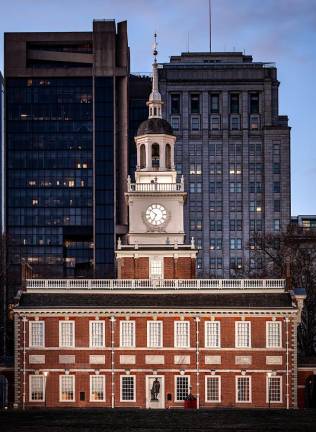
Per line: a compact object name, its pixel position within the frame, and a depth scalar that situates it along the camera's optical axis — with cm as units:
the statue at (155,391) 8719
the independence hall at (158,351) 8744
